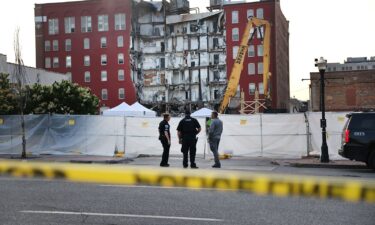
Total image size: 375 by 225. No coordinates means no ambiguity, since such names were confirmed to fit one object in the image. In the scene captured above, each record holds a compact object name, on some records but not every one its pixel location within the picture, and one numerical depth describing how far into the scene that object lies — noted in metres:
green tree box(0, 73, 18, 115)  24.86
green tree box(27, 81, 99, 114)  29.28
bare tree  20.64
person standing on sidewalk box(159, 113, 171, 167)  15.56
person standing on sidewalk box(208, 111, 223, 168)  15.52
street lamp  17.42
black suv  14.38
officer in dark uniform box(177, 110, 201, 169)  14.78
